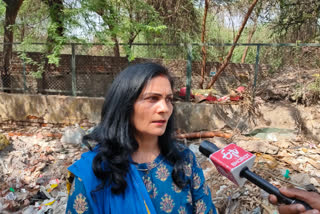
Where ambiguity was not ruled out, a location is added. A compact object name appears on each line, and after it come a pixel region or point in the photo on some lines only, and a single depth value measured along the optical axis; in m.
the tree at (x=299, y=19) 6.04
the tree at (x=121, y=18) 5.30
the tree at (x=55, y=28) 5.36
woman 1.14
